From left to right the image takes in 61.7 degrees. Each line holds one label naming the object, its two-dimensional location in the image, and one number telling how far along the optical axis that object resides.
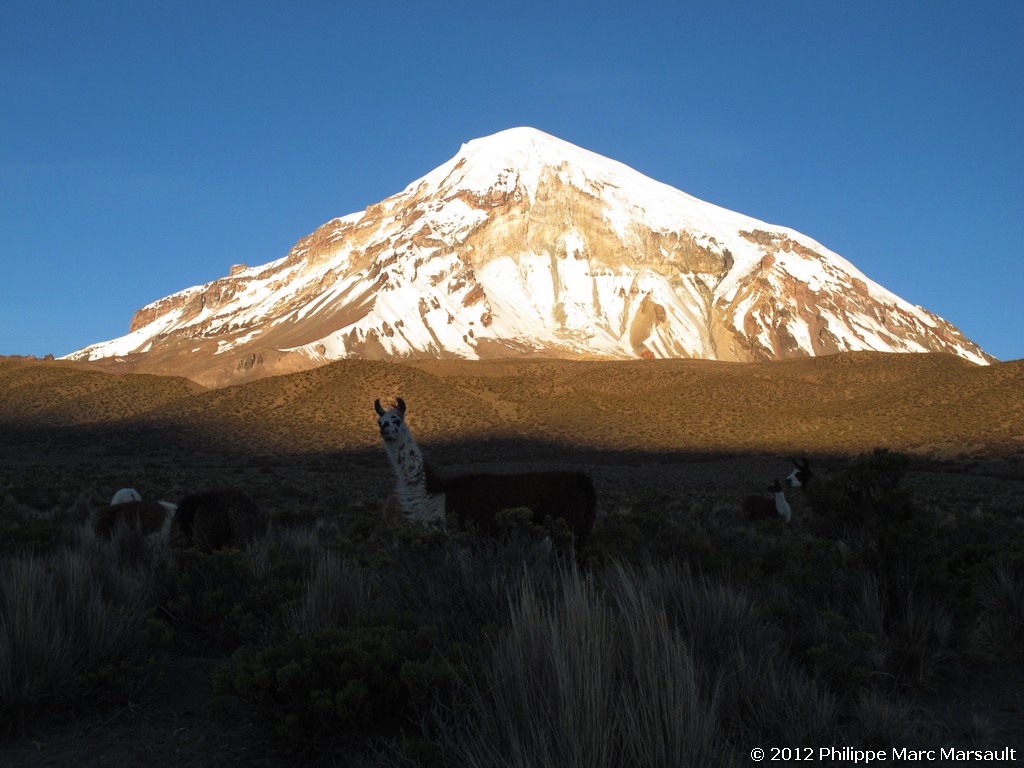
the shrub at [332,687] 3.93
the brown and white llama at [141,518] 9.73
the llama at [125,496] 11.95
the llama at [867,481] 6.85
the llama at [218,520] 9.59
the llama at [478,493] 7.80
